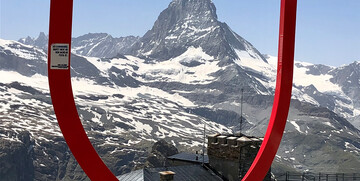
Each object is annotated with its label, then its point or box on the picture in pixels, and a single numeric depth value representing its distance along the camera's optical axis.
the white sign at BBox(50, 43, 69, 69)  14.10
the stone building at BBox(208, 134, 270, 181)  40.53
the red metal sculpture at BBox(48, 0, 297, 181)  14.12
